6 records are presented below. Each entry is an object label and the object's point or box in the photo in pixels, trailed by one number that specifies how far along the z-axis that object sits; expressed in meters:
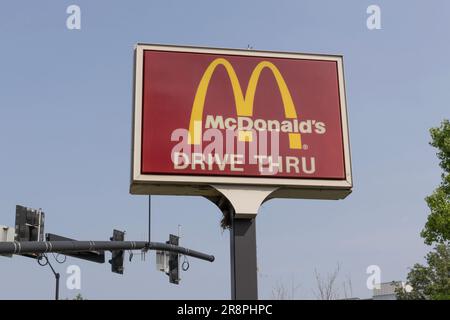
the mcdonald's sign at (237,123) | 9.92
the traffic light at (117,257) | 21.72
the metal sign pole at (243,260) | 9.61
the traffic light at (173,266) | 24.98
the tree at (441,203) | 23.39
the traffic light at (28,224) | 16.32
